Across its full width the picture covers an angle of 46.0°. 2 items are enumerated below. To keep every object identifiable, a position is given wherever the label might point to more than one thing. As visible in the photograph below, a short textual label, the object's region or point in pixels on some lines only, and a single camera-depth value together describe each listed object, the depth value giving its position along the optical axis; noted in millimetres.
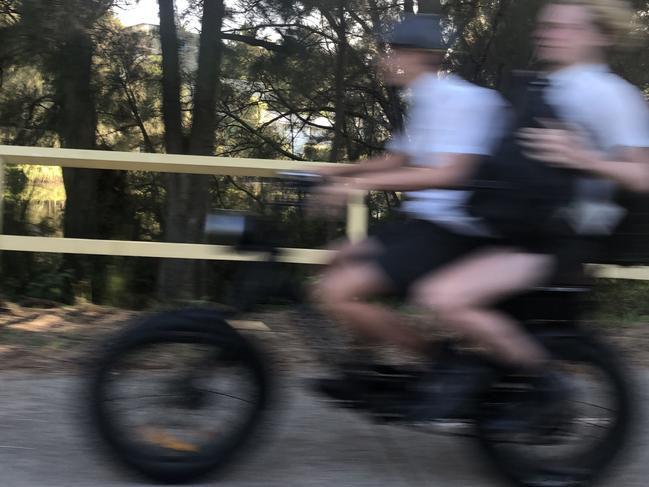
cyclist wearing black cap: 2666
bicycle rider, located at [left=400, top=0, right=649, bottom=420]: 2576
